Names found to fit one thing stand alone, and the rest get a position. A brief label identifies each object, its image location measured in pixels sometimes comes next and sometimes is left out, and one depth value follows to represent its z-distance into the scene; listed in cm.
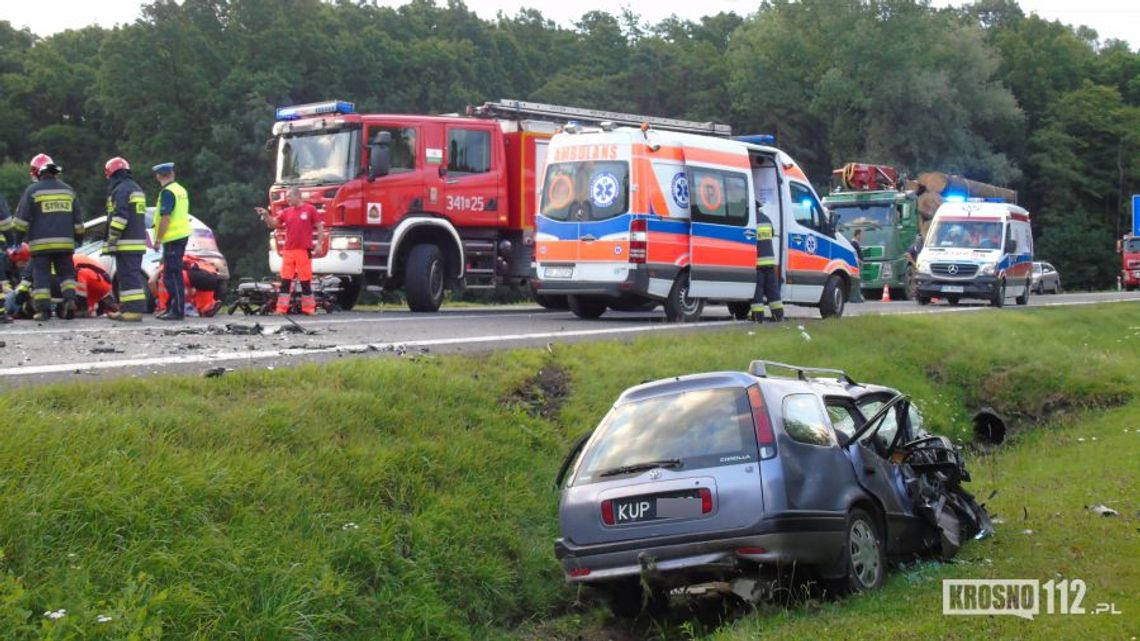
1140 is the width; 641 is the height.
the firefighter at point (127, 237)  1527
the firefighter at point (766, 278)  1847
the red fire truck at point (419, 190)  1925
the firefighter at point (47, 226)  1498
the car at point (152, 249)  1897
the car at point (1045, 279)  5062
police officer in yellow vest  1577
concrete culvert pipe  1420
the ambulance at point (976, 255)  2922
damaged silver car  738
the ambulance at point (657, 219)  1780
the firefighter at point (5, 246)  1532
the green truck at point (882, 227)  3625
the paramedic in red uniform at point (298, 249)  1767
